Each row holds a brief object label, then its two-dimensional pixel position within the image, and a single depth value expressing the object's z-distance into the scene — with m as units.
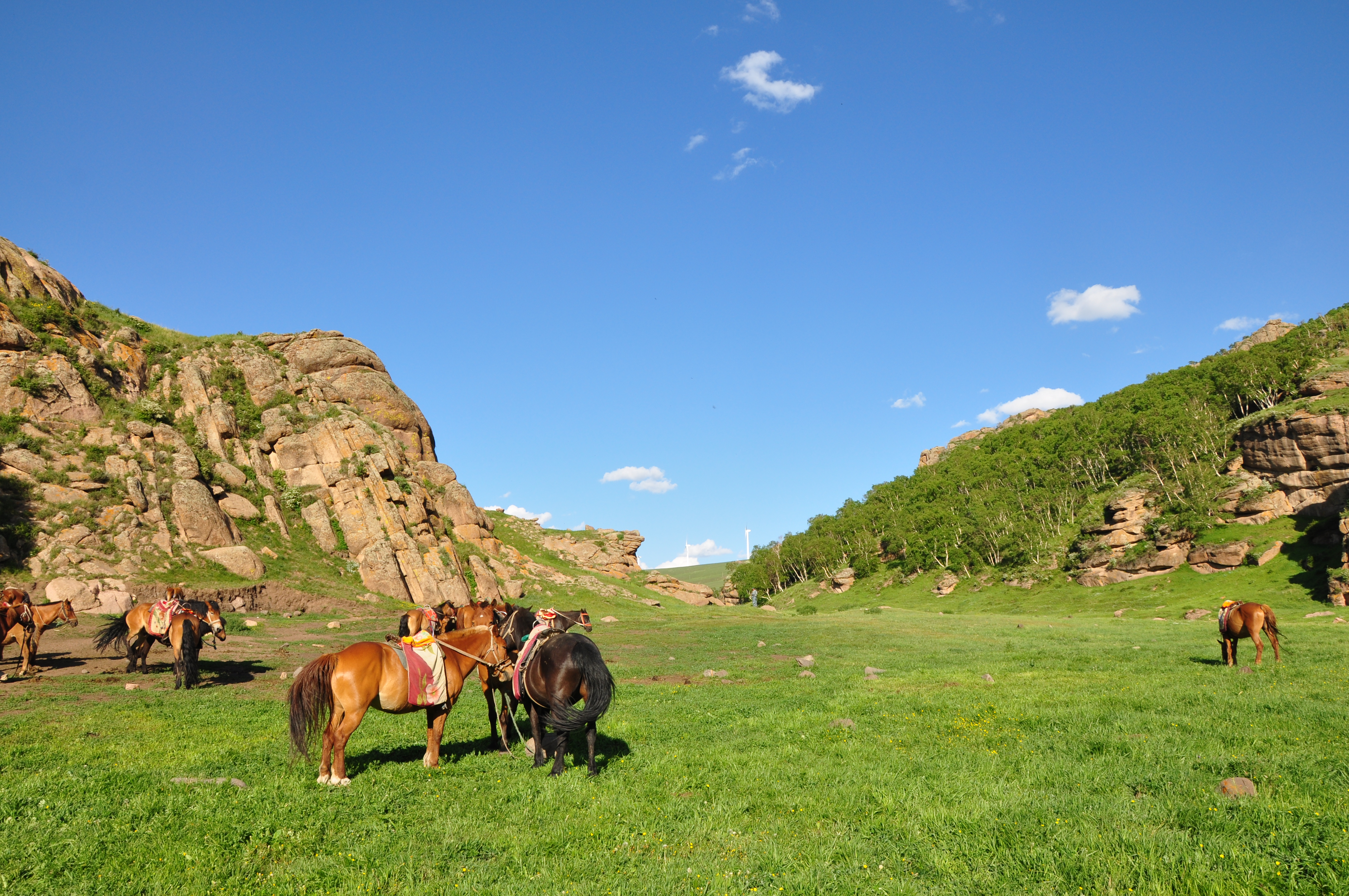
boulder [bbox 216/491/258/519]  43.12
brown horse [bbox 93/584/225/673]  20.59
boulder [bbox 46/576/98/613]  28.89
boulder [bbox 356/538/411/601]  45.12
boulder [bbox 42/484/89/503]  33.22
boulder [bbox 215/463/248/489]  44.88
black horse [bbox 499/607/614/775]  10.67
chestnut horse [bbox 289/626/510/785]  9.95
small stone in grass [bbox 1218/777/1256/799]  8.31
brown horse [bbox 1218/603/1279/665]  20.03
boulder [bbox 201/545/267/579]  37.38
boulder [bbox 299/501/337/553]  46.22
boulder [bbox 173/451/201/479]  40.47
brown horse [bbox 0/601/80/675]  19.25
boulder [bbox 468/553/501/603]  53.34
